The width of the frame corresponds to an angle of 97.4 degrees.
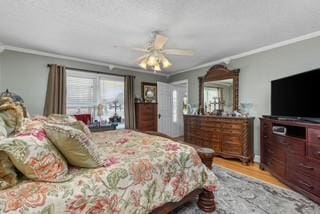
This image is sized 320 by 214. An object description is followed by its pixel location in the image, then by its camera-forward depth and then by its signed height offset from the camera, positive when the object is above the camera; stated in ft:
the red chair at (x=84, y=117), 10.56 -0.77
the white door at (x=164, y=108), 14.47 -0.10
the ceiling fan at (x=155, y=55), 7.05 +2.75
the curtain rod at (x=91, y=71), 10.83 +3.01
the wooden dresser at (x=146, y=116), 13.40 -0.90
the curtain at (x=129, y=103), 12.89 +0.37
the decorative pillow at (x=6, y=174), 2.80 -1.36
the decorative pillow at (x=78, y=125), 4.42 -0.58
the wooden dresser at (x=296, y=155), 5.61 -2.24
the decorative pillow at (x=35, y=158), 2.88 -1.09
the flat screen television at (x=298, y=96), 6.15 +0.54
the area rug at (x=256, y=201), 5.21 -3.79
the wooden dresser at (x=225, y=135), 9.48 -2.07
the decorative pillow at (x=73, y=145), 3.40 -0.93
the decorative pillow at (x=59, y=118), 6.45 -0.54
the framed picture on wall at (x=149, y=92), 14.47 +1.63
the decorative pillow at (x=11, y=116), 4.60 -0.31
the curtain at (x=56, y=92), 9.95 +1.09
